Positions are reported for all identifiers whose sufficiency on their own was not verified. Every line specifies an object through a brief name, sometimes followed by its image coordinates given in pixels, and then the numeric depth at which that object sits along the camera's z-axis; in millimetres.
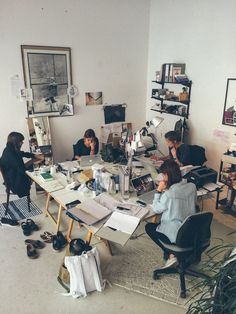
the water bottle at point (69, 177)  3279
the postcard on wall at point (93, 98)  4762
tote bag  2428
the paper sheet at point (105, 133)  5001
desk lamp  4695
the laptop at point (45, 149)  4375
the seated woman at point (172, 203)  2398
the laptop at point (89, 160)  3754
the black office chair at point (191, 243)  2281
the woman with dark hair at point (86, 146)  4242
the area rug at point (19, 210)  3816
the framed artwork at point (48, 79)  4109
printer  3169
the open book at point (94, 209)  2492
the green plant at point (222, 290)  1197
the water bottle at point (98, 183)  2967
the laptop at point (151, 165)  3459
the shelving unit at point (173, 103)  4475
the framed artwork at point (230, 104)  3834
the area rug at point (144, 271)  2566
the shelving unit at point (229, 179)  3572
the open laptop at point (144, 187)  2888
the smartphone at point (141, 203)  2742
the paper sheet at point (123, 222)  2381
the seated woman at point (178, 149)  3830
